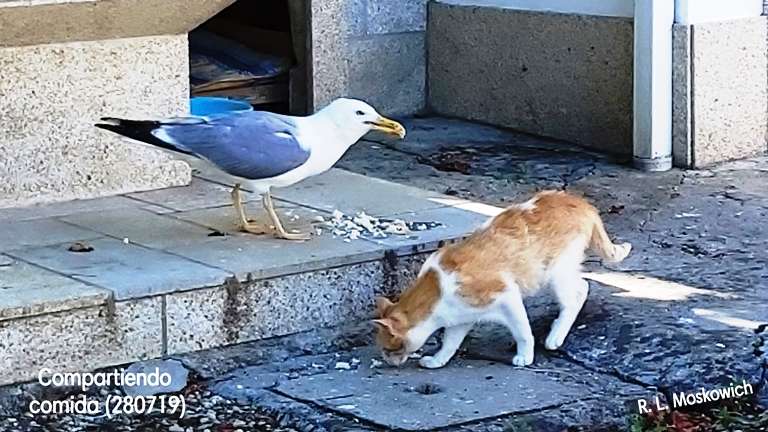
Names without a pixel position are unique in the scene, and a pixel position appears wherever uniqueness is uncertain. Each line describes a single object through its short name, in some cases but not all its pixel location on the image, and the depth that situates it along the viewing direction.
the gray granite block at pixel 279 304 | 4.41
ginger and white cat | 4.17
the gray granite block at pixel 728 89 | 6.90
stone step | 4.20
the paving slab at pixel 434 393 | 3.95
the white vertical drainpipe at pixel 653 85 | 6.81
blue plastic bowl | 5.99
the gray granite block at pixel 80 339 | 4.11
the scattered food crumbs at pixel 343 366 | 4.37
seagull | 4.64
